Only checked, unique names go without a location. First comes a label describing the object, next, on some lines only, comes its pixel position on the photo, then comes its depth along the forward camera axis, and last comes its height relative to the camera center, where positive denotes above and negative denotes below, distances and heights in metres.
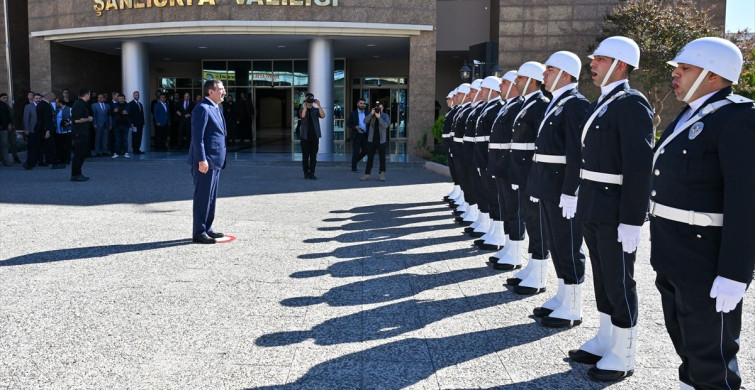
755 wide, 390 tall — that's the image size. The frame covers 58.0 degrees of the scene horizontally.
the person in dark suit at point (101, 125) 20.00 -0.26
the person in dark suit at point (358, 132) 16.69 -0.31
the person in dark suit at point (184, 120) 23.89 -0.09
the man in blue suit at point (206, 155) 8.07 -0.44
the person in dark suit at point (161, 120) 23.71 -0.10
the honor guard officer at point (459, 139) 10.25 -0.28
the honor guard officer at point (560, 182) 4.97 -0.45
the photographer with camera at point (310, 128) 15.59 -0.21
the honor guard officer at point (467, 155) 9.41 -0.50
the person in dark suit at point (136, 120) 21.32 -0.10
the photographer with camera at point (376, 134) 15.38 -0.33
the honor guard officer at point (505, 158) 6.86 -0.38
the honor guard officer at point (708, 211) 2.96 -0.40
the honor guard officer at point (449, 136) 11.55 -0.27
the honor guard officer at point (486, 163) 8.02 -0.52
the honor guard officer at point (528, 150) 5.98 -0.26
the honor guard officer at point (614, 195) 3.94 -0.43
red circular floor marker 8.20 -1.48
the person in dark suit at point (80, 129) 13.98 -0.26
